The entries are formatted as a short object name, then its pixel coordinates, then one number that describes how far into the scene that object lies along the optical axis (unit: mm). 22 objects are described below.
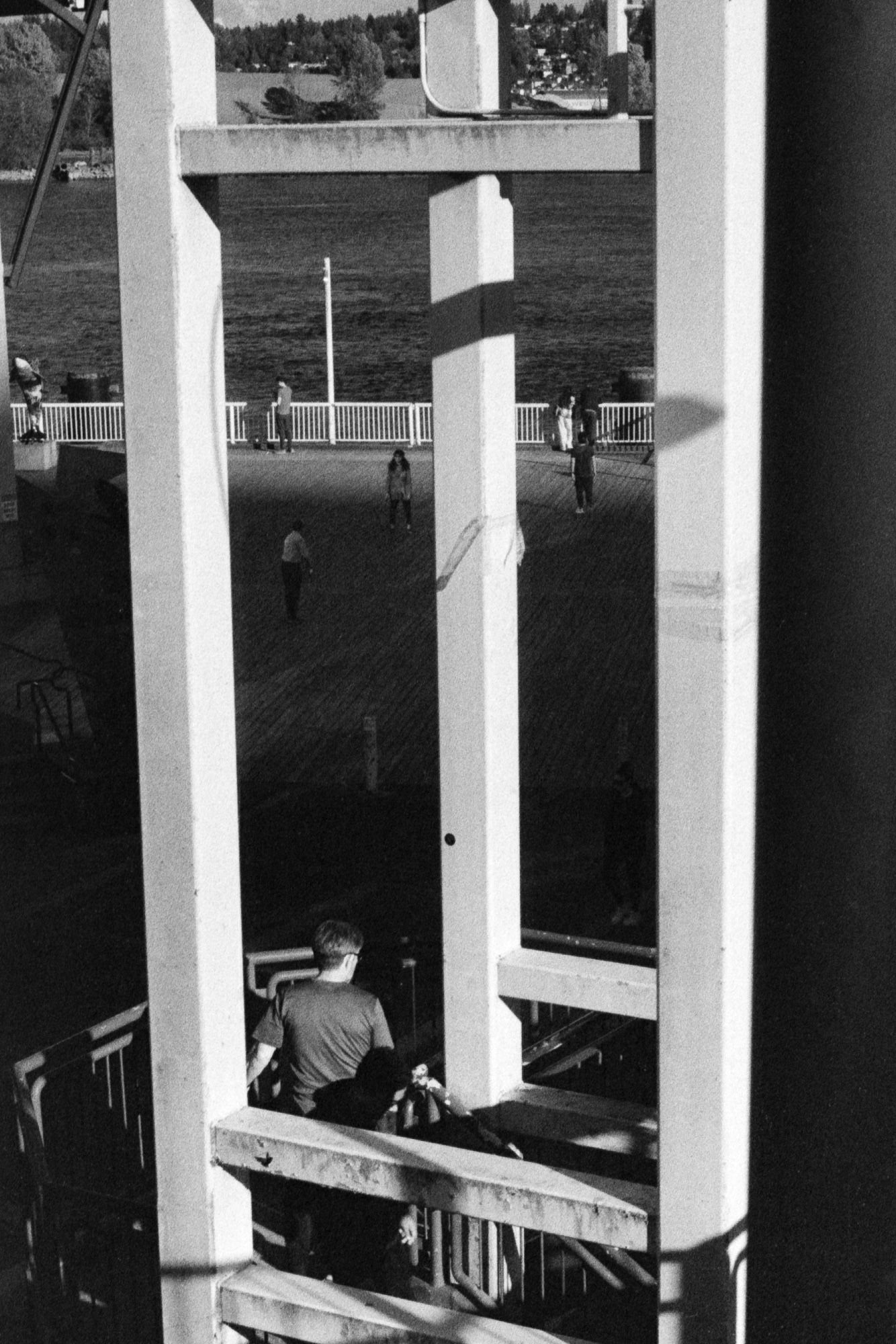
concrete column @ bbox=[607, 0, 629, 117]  5699
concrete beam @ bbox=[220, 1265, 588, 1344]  5922
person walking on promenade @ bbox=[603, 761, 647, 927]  15719
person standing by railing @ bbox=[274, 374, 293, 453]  37781
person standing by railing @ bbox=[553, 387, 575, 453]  38469
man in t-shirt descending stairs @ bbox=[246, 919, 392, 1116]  7281
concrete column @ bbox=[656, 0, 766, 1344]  4875
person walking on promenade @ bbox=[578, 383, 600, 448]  33875
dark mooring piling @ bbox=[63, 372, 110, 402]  44625
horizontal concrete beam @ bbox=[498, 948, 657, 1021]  6824
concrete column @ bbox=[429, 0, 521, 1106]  6754
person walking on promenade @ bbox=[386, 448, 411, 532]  30547
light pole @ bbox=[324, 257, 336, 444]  39625
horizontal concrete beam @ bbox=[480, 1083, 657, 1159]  7000
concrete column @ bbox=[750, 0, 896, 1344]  4051
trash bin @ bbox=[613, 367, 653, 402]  43281
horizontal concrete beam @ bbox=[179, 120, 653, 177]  5699
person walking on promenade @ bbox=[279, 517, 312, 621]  25594
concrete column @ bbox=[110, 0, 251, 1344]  6012
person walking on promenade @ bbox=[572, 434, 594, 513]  32062
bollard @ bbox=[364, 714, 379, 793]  19281
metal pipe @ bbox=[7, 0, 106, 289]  19734
